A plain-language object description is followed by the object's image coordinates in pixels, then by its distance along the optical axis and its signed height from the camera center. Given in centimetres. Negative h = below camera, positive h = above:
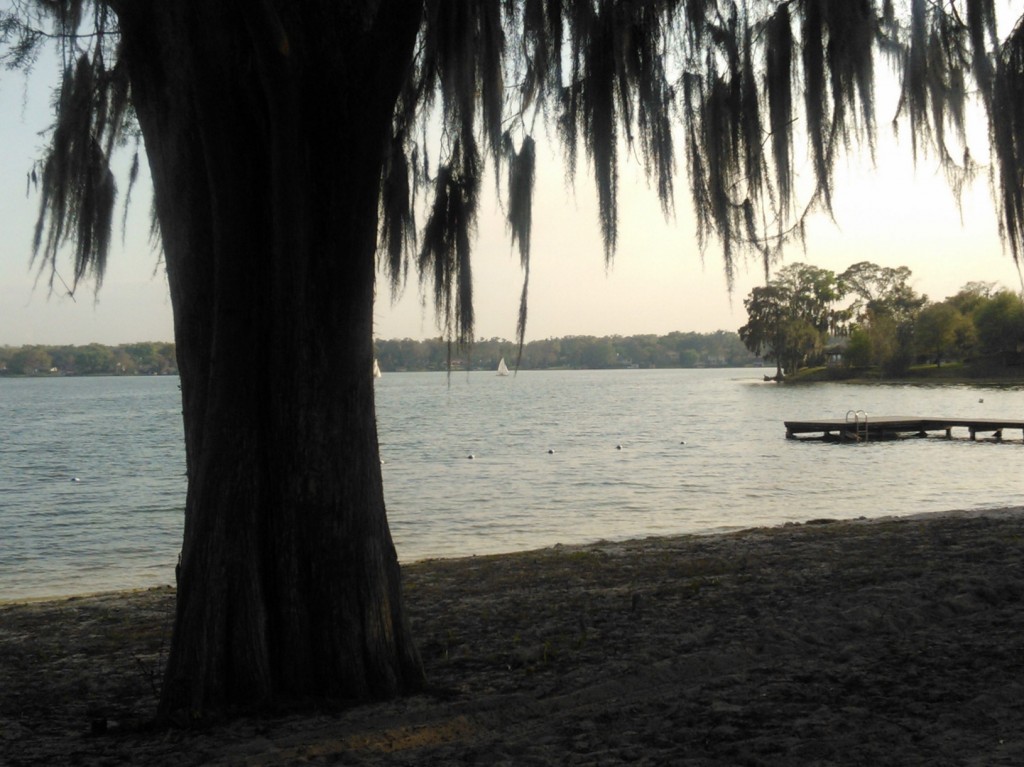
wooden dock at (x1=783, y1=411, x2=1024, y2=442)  3288 -243
